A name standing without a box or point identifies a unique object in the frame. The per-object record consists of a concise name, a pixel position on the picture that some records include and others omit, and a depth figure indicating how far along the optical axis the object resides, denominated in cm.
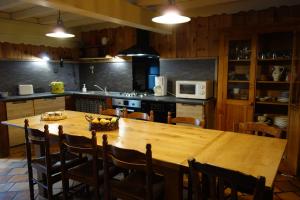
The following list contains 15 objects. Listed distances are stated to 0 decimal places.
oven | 437
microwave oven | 387
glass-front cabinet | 358
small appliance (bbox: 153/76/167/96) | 449
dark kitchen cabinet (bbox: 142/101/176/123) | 399
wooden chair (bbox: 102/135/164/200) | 156
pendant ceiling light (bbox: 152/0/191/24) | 203
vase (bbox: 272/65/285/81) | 339
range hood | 419
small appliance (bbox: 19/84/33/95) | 475
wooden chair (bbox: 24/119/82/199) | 209
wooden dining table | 152
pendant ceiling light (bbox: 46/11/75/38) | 293
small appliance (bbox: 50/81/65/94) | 521
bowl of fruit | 232
